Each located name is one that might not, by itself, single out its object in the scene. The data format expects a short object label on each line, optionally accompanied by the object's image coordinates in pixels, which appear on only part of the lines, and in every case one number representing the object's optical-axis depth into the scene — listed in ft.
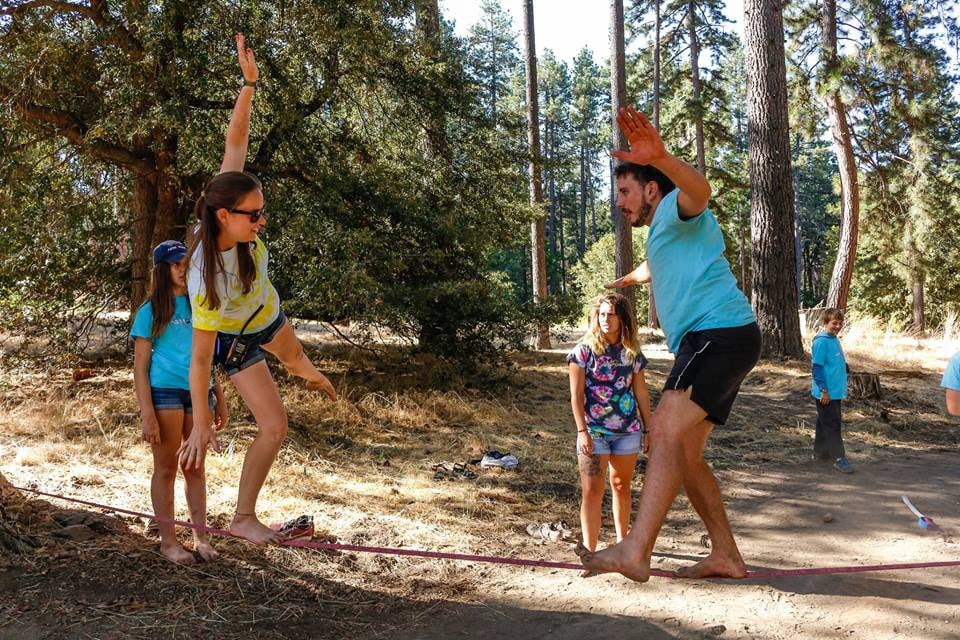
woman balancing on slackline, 10.89
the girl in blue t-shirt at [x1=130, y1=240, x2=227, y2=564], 12.93
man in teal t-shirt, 9.67
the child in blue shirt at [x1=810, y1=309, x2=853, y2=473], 22.16
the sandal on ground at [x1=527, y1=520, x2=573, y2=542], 16.61
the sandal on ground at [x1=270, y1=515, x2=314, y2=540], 13.97
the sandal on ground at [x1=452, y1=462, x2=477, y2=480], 20.92
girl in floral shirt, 14.44
